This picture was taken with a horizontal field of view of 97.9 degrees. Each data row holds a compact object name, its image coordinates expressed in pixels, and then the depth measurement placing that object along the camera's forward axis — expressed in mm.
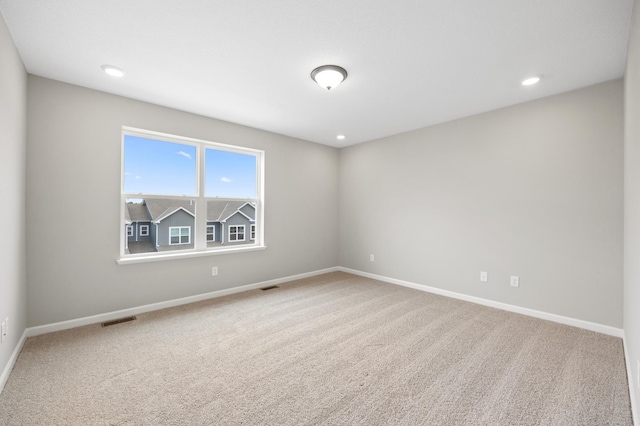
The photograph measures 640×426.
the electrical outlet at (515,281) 3316
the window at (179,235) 3646
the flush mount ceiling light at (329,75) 2482
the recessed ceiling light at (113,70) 2514
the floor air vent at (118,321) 2926
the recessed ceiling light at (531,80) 2660
